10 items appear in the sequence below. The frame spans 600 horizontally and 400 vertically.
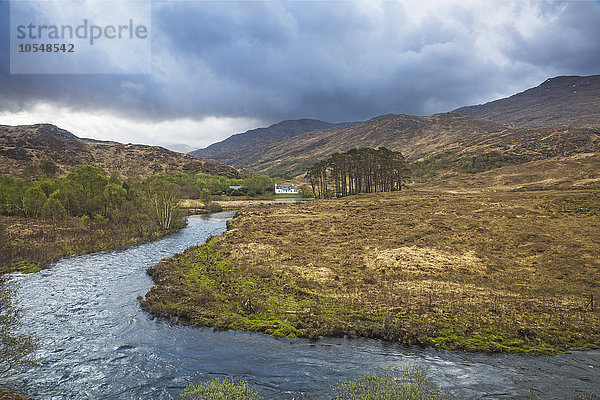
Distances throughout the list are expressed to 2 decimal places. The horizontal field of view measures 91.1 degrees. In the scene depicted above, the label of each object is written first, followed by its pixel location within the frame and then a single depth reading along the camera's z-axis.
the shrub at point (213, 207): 98.56
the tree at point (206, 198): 99.94
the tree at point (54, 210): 54.25
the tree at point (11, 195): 61.59
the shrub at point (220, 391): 12.47
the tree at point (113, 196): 62.69
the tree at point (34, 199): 59.62
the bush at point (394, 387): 12.27
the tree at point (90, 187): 62.78
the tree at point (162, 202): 58.75
